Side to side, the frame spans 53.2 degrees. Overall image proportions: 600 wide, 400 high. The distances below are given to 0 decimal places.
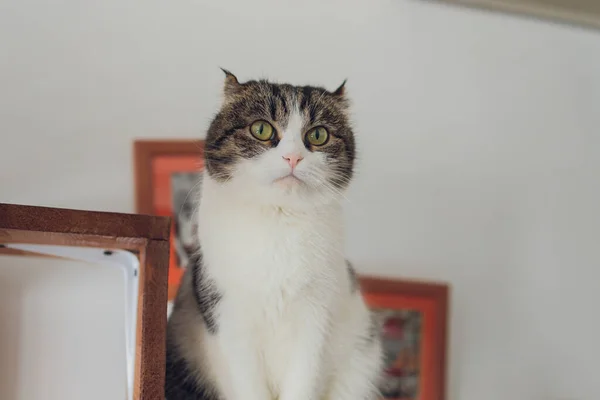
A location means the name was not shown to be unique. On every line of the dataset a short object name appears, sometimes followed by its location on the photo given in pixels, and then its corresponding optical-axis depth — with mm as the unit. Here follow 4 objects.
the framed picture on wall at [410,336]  1136
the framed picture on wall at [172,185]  1083
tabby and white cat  711
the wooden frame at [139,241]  603
